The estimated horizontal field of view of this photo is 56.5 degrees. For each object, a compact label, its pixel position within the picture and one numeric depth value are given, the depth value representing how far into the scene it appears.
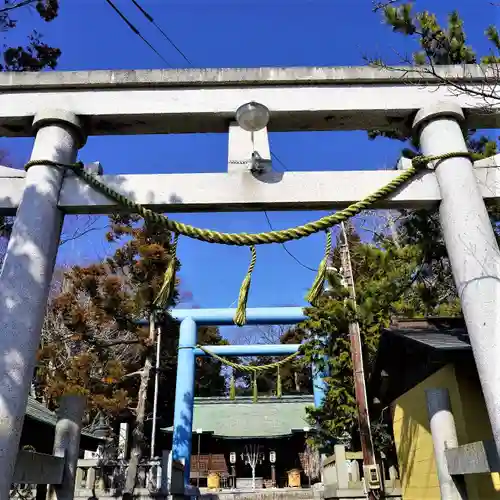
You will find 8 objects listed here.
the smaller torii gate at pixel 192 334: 14.02
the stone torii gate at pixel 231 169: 3.18
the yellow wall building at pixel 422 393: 4.98
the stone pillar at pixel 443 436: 4.21
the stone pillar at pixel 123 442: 12.62
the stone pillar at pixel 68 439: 3.90
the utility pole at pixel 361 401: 7.25
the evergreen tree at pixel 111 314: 11.61
